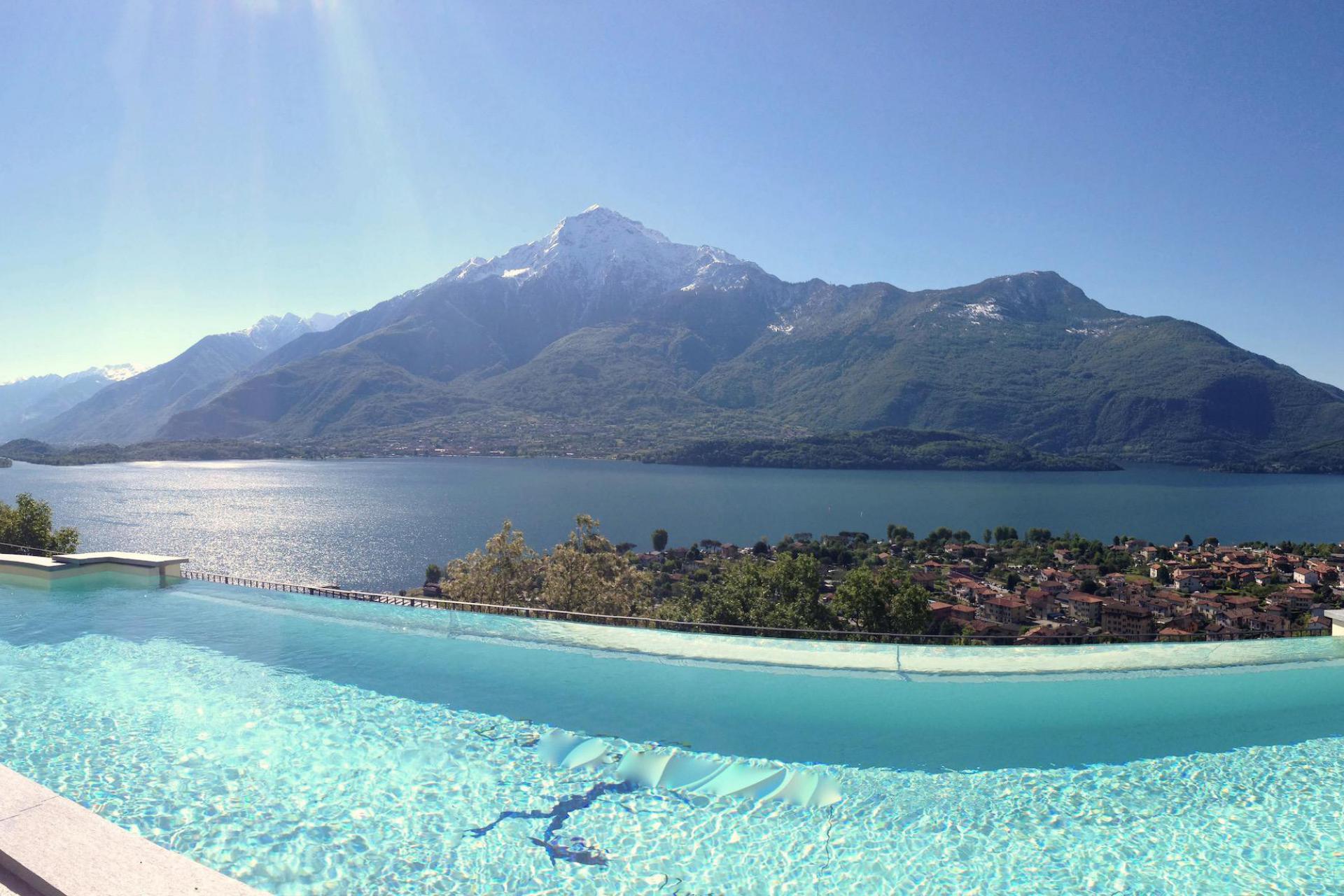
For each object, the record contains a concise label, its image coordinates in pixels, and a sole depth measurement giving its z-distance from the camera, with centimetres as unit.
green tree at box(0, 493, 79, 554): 2091
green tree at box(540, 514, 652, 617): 1491
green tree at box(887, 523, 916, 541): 5422
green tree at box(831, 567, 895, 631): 1692
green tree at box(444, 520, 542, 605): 1530
